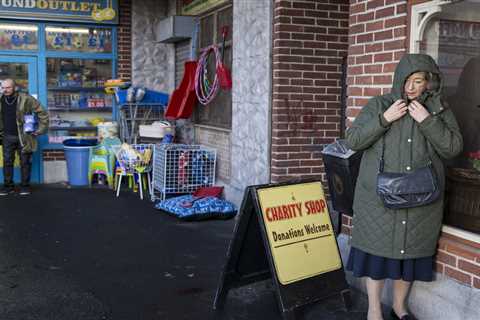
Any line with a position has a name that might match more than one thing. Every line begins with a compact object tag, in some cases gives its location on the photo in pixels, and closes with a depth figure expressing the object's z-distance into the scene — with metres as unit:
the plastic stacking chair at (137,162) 9.30
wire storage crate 8.75
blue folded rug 7.73
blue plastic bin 10.15
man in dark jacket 9.56
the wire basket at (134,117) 10.74
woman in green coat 3.86
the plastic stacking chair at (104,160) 10.12
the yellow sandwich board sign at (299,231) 4.34
